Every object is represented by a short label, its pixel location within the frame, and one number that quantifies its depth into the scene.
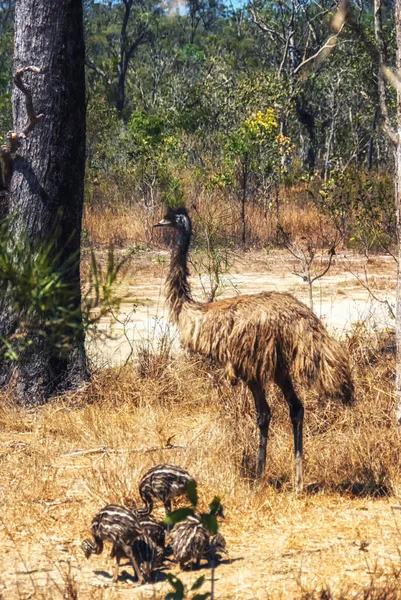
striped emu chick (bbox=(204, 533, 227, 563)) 9.70
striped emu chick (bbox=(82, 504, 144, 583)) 9.39
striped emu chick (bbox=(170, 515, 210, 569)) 9.54
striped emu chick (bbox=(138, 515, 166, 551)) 9.64
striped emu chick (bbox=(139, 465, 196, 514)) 10.26
